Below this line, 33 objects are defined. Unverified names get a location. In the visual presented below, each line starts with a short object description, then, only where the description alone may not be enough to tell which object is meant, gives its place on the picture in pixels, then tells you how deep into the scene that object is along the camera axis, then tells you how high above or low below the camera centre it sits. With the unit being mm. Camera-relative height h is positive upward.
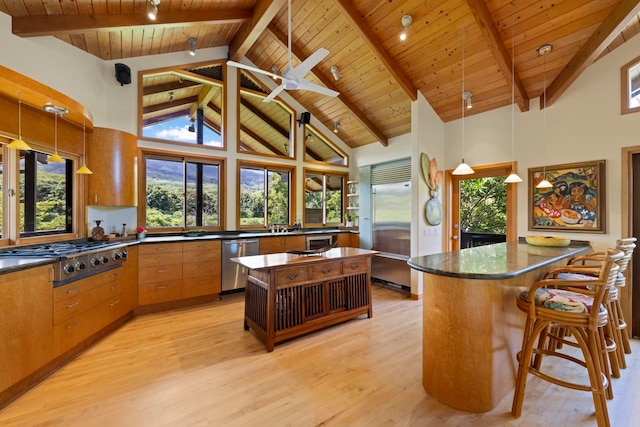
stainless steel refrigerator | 4723 -310
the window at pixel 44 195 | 2973 +218
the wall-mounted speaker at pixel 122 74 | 3877 +1911
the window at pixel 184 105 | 4402 +1797
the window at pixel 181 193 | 4422 +346
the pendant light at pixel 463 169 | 2959 +451
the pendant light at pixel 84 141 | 3537 +909
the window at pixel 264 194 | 5246 +374
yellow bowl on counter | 3133 -320
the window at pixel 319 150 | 6047 +1383
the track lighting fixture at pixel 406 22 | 3230 +2182
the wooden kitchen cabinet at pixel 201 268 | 3977 -772
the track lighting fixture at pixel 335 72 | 4473 +2239
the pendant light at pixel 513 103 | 3163 +1461
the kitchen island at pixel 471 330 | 1915 -822
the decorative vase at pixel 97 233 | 3656 -242
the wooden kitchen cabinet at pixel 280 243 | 4738 -519
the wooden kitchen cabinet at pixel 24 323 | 1978 -805
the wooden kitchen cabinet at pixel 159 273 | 3680 -779
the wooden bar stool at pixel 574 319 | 1728 -682
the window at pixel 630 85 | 3082 +1382
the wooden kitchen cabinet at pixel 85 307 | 2432 -895
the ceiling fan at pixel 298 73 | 2617 +1334
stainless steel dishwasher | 4312 -726
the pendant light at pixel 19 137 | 2412 +750
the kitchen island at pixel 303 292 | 2811 -858
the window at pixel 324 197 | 6086 +359
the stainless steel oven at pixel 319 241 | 5273 -526
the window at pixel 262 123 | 5301 +1789
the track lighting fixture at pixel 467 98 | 4029 +1642
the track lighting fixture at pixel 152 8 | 2848 +2104
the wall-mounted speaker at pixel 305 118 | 5785 +1932
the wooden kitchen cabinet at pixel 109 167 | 3582 +598
